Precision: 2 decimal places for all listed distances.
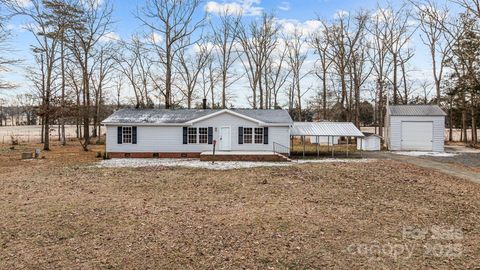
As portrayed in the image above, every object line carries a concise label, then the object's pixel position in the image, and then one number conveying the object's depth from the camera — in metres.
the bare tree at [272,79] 39.34
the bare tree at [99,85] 37.34
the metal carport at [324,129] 21.65
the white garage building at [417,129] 24.98
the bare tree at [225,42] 36.09
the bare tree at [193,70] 36.59
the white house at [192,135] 20.88
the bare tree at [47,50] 25.80
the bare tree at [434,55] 32.06
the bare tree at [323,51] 36.47
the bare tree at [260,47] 36.59
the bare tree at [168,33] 30.70
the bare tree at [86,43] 28.52
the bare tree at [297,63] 39.28
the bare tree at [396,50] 33.41
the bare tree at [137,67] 35.25
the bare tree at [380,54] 34.00
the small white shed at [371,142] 26.84
